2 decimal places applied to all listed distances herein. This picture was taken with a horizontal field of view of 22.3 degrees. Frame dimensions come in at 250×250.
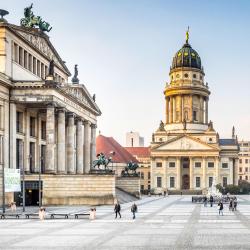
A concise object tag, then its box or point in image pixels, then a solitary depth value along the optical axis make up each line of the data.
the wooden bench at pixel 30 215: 53.31
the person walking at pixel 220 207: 56.84
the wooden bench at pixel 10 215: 53.19
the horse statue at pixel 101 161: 85.38
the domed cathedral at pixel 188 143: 170.50
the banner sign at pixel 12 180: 58.16
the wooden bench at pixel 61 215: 52.33
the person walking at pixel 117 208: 53.47
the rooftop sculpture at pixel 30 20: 85.81
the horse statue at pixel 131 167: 108.88
